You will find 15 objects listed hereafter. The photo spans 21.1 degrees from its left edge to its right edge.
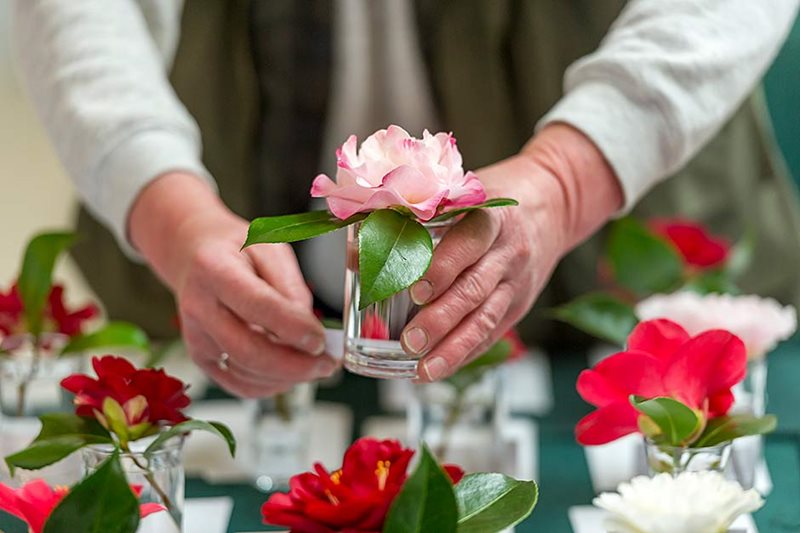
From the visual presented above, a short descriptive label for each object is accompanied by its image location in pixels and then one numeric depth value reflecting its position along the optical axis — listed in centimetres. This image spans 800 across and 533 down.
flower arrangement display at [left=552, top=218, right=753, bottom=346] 160
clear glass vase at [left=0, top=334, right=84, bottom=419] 142
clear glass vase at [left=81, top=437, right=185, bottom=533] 117
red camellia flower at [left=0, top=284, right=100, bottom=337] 148
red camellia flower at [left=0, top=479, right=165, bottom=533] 107
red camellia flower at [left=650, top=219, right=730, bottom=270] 161
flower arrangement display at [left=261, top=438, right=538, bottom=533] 105
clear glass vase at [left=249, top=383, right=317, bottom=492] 145
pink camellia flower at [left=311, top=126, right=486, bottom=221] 108
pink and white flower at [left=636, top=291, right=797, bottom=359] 139
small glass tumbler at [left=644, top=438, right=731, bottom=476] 116
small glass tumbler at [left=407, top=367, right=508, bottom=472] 144
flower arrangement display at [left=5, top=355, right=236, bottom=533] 117
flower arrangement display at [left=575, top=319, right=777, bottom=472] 115
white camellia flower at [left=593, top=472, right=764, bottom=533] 103
